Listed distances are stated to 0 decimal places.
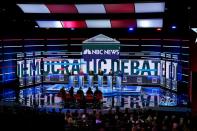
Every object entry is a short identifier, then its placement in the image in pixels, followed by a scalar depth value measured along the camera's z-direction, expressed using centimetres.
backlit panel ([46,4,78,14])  2081
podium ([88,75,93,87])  2290
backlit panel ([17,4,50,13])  2106
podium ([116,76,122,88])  2272
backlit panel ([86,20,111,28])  2272
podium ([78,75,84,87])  2292
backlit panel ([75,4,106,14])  2063
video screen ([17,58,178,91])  2338
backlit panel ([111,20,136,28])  2242
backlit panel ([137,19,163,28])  2191
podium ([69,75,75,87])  2323
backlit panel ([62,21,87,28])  2278
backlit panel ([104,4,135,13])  2038
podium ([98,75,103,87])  2286
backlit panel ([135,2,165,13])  1995
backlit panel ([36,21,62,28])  2309
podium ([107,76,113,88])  2264
